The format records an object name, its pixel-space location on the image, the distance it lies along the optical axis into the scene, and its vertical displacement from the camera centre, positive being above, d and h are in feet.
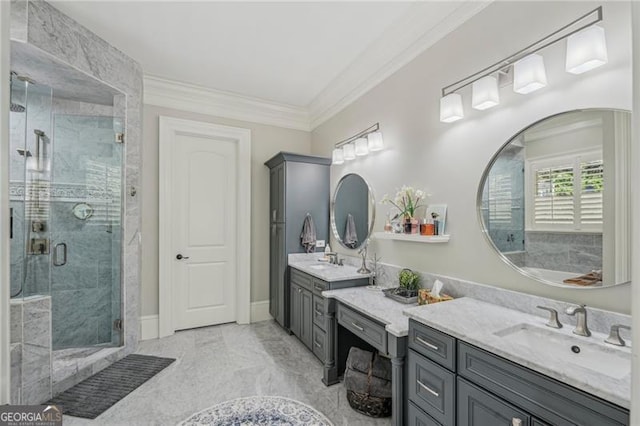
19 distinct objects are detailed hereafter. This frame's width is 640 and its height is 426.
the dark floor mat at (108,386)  6.92 -4.59
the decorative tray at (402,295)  6.81 -1.98
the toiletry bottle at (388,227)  8.23 -0.39
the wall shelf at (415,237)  6.65 -0.58
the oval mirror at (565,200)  4.25 +0.24
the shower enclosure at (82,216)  9.06 -0.13
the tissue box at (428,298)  6.27 -1.83
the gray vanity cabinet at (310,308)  8.54 -3.07
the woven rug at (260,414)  6.34 -4.52
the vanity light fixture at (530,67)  4.20 +2.47
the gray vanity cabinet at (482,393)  3.09 -2.25
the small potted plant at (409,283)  7.12 -1.75
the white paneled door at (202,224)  11.16 -0.47
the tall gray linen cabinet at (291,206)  11.19 +0.27
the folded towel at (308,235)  11.33 -0.85
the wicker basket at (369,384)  6.48 -3.84
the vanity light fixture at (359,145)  8.89 +2.24
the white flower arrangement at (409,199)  7.42 +0.37
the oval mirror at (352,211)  9.61 +0.07
